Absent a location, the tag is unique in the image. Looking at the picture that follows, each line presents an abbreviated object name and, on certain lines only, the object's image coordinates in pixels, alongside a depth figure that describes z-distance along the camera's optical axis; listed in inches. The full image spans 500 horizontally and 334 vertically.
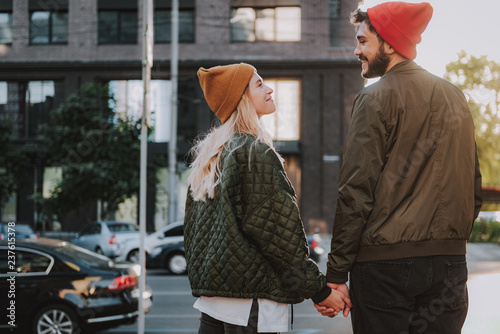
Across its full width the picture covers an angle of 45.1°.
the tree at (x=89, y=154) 860.6
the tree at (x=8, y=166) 989.2
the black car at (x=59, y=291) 298.0
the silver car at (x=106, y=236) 738.9
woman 105.3
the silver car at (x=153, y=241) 642.8
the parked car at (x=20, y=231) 856.2
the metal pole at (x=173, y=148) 815.7
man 97.8
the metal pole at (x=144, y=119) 242.2
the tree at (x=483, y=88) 1608.0
